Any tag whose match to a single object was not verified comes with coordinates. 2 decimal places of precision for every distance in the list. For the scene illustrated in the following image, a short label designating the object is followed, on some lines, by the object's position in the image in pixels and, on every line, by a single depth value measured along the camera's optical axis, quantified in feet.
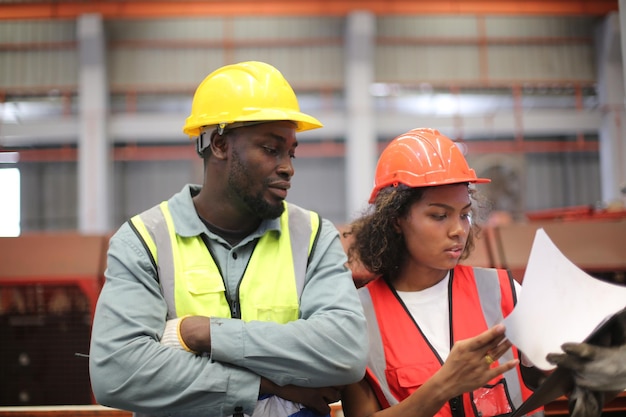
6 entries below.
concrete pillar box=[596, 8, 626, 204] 36.50
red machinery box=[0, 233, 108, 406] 11.06
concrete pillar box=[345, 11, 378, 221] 35.99
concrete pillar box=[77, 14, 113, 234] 35.76
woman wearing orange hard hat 5.70
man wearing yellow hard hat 4.95
